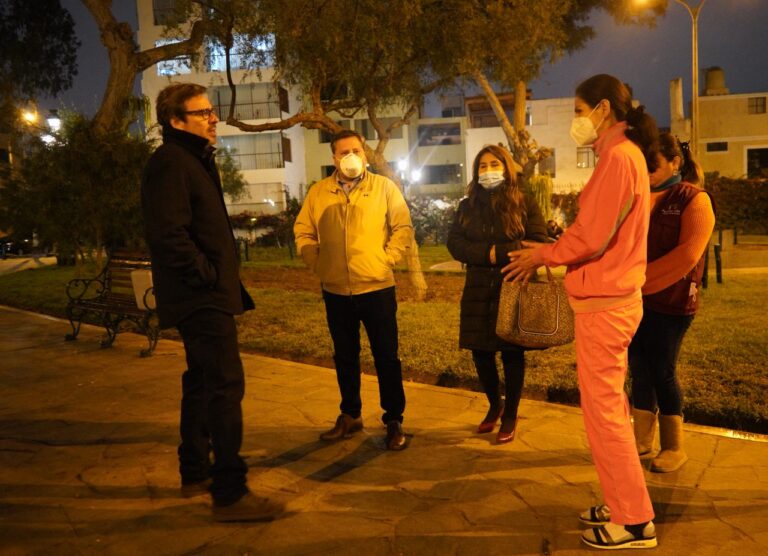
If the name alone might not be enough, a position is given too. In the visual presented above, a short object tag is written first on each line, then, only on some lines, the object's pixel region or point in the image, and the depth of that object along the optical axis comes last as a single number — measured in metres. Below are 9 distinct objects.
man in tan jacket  4.47
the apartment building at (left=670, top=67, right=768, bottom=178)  43.50
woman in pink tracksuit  2.92
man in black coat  3.39
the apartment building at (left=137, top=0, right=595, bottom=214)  41.09
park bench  7.43
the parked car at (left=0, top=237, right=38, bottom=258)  36.62
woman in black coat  4.38
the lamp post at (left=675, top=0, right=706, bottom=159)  19.52
